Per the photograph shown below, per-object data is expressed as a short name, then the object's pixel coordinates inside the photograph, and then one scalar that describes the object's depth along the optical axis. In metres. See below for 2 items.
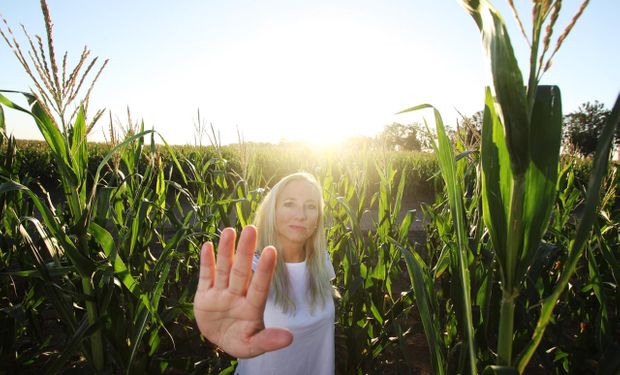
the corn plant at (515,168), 0.50
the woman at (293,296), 0.97
